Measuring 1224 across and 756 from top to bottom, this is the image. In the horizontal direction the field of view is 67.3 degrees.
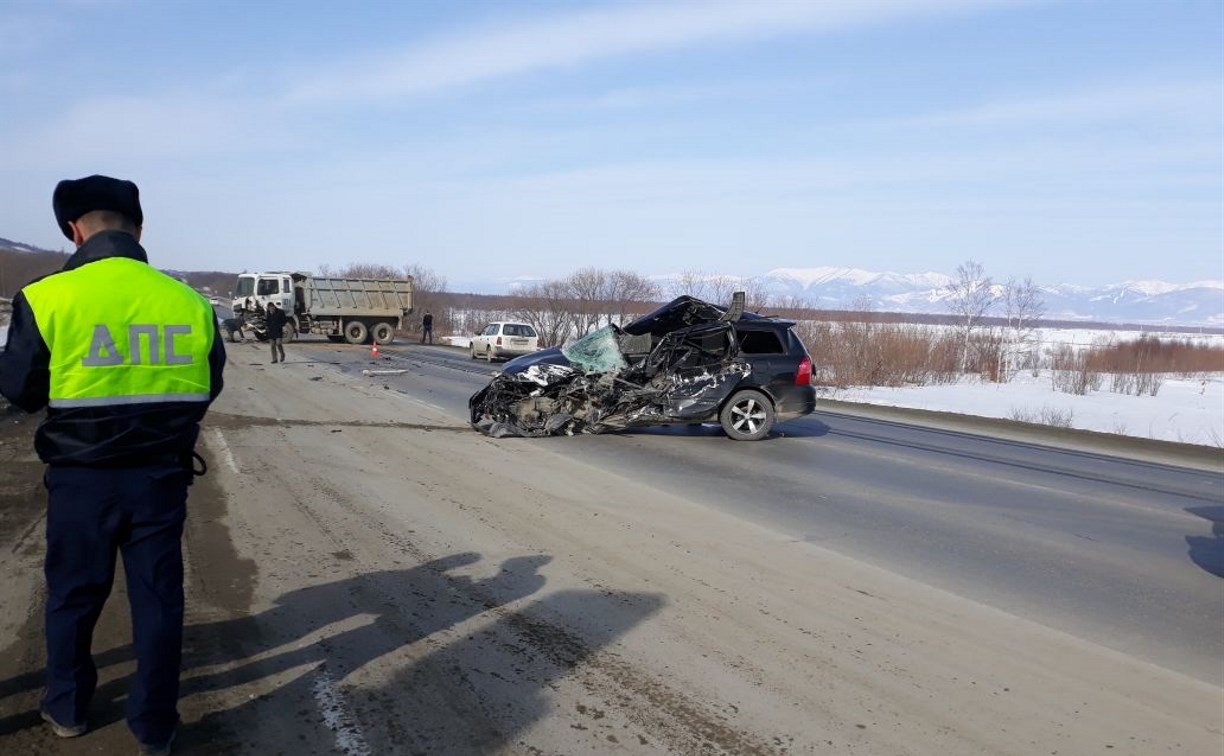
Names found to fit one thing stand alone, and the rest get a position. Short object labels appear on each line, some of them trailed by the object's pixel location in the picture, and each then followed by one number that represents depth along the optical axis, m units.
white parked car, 32.84
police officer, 3.20
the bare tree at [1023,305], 58.25
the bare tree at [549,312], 49.00
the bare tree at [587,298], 50.59
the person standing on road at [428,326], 45.66
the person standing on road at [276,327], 25.30
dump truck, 36.25
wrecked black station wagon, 12.95
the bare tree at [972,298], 55.50
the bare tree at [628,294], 56.34
